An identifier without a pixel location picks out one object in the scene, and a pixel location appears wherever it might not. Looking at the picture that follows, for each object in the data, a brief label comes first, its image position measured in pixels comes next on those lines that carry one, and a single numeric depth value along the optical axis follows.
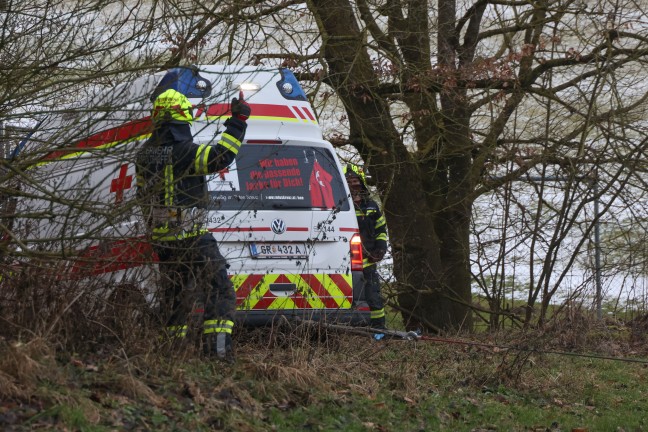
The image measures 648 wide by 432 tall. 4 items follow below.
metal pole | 23.74
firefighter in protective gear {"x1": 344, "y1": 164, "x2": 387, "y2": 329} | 23.67
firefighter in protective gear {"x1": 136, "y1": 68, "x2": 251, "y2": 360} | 12.98
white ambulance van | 13.53
